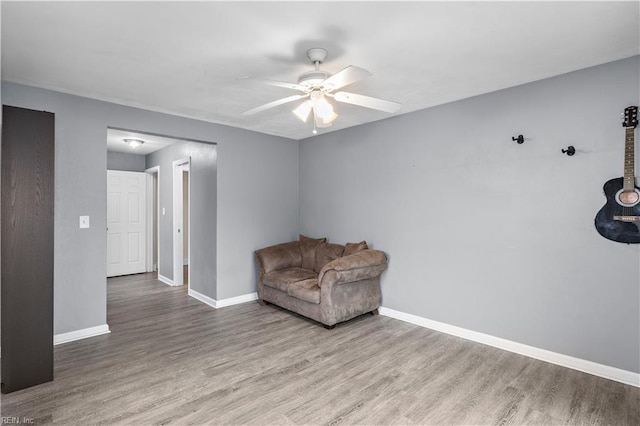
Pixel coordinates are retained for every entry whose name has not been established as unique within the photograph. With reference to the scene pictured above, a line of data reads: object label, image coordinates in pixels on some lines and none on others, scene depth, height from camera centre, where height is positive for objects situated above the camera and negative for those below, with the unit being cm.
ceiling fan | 232 +88
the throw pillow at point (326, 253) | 446 -55
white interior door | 637 -19
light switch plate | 344 -8
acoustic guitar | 247 +7
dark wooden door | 237 -24
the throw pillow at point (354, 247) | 418 -44
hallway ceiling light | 547 +119
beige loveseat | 365 -80
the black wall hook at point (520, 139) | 302 +65
